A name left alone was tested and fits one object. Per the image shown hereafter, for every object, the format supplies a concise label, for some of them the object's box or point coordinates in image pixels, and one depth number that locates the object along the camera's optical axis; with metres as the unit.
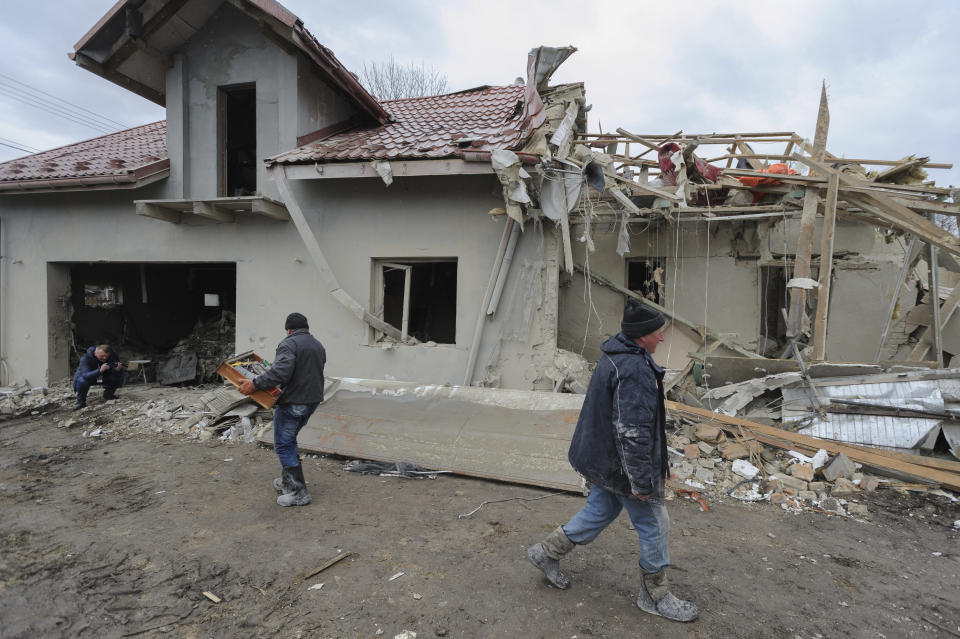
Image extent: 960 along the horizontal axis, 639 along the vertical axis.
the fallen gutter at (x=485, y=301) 6.28
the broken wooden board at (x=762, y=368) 5.55
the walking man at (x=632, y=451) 2.57
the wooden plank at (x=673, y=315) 7.77
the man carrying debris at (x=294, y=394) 4.16
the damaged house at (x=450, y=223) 6.13
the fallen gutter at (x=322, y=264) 6.70
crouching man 7.51
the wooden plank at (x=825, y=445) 4.62
